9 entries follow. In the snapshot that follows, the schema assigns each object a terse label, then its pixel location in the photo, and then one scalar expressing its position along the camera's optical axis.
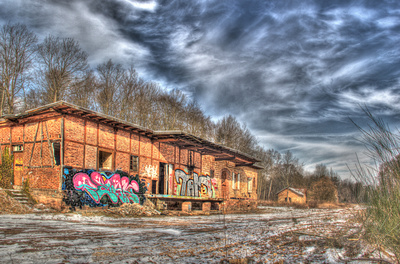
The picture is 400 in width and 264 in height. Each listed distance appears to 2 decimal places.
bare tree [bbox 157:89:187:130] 35.81
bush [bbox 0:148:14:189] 15.35
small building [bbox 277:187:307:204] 59.09
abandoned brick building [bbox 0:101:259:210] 13.60
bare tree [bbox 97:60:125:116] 30.36
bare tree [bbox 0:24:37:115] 24.02
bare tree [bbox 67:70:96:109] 27.79
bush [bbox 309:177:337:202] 45.22
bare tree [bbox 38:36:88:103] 25.94
